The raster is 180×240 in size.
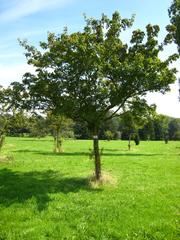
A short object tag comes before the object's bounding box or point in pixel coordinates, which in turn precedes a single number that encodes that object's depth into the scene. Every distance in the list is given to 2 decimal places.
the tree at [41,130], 26.43
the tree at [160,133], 74.73
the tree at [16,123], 18.27
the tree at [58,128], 25.45
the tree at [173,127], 84.01
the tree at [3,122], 18.71
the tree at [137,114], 11.95
